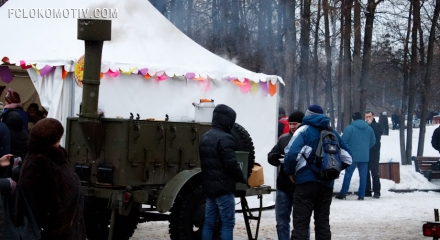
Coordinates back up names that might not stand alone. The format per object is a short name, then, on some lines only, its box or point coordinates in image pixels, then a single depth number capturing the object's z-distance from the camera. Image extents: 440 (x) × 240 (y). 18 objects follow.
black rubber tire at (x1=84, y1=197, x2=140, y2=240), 8.68
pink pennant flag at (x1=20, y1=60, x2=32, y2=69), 10.95
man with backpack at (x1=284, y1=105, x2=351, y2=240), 7.05
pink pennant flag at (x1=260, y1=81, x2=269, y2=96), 12.55
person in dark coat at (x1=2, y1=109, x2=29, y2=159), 8.82
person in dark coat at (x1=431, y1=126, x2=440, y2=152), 14.85
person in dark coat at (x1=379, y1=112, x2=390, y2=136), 37.76
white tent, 10.90
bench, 18.69
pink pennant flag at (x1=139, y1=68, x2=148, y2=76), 11.29
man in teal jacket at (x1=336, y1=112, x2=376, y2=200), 14.37
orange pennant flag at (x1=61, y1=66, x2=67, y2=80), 10.62
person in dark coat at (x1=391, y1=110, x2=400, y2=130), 50.38
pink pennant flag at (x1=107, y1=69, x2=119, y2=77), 10.97
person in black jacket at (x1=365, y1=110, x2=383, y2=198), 14.91
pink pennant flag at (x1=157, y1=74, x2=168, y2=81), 11.58
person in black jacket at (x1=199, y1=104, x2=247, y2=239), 7.55
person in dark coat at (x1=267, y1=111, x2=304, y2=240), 7.99
